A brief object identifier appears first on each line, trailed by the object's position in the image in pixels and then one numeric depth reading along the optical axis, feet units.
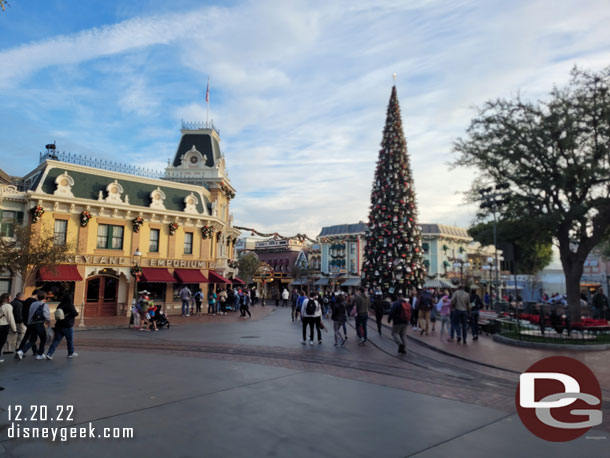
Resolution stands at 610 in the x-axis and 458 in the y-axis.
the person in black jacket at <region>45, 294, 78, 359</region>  33.55
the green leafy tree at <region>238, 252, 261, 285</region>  218.59
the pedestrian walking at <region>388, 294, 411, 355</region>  38.83
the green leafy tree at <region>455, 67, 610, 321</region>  54.24
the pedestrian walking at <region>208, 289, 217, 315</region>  94.84
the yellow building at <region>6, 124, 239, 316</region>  84.79
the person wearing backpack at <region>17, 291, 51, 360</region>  33.50
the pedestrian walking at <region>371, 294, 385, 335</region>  55.52
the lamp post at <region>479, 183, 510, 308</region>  62.79
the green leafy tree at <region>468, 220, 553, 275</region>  61.00
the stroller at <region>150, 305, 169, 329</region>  60.98
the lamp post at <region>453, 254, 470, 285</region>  201.28
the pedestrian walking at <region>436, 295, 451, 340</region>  51.34
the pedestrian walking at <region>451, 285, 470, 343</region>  45.14
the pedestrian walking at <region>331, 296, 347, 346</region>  44.03
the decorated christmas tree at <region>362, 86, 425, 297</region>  89.30
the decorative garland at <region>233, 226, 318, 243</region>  248.73
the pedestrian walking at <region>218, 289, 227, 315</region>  96.48
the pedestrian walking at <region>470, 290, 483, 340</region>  49.03
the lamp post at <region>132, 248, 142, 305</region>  82.89
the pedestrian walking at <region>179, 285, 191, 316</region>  88.94
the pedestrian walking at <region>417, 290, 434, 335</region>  53.47
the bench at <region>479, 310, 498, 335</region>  51.01
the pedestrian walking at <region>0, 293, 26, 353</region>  33.71
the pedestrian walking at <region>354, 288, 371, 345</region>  46.29
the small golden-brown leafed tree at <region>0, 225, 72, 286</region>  65.16
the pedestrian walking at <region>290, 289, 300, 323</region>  77.91
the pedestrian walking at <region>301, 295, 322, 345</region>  45.16
